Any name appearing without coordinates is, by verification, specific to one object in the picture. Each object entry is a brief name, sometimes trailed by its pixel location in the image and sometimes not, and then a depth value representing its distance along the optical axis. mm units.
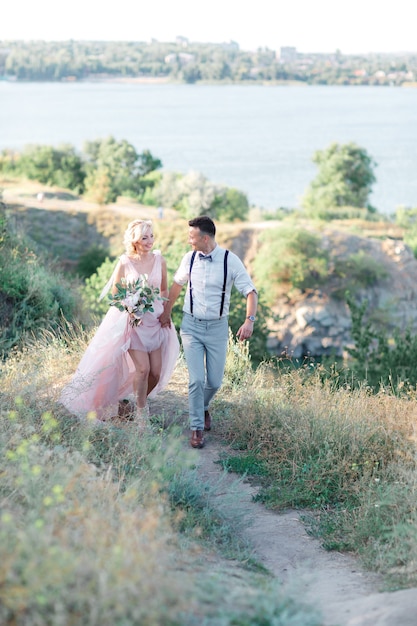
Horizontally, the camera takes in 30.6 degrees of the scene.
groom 6895
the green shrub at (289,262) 38938
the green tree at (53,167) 53750
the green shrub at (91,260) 38494
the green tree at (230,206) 46281
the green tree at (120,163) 53969
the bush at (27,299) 11156
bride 6988
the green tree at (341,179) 60469
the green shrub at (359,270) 40094
